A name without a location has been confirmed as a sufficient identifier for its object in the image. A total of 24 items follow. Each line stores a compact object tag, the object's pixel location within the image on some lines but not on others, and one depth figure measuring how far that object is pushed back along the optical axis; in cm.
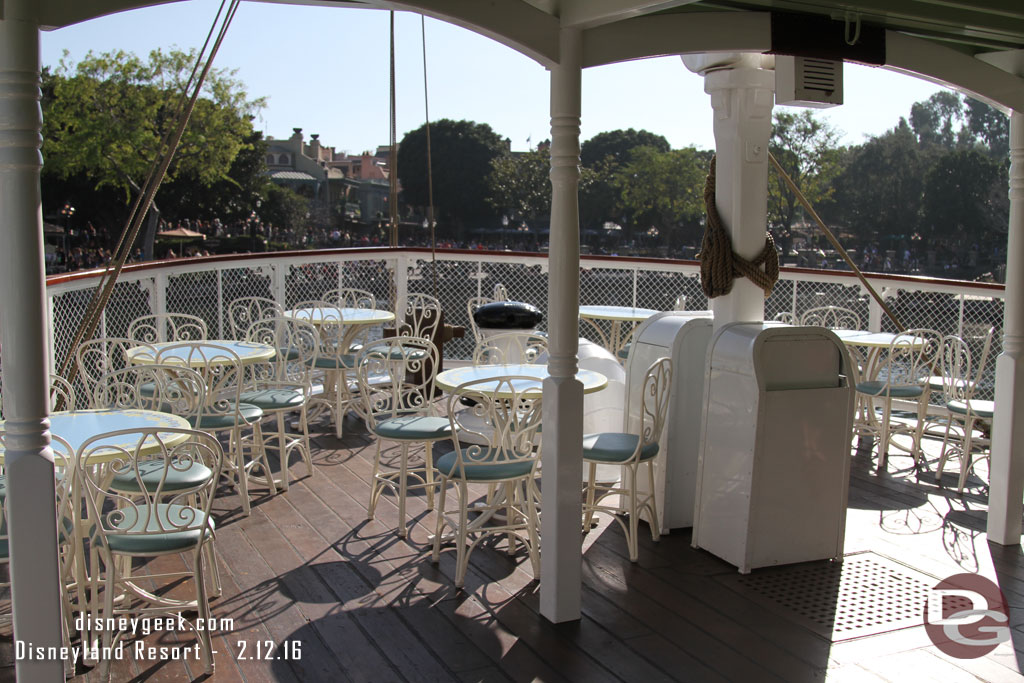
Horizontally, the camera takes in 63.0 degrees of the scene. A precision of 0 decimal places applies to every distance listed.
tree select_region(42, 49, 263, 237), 3371
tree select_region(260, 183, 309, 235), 4919
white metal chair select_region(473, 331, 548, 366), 545
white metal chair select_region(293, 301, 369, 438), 637
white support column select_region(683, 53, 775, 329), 421
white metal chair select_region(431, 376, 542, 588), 373
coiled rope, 425
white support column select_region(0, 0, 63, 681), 227
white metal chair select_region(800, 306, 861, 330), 688
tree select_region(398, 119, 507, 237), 5116
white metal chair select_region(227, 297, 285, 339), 633
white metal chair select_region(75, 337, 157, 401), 423
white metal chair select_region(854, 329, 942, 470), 586
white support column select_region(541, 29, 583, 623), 324
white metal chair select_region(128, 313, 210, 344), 554
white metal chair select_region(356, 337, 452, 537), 426
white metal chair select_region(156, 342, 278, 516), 463
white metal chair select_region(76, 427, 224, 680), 289
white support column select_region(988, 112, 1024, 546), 434
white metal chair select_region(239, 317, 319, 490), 506
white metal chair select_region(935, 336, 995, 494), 532
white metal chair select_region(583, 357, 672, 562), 404
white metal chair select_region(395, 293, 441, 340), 738
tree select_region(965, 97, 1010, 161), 4728
